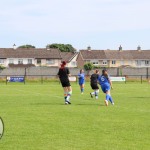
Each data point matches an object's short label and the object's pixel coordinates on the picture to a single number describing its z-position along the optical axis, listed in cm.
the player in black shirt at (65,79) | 2370
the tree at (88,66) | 10242
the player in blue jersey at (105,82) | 2320
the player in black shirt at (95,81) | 2980
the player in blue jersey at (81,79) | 3569
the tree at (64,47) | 15825
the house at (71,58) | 12938
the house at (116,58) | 12800
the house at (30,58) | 11998
